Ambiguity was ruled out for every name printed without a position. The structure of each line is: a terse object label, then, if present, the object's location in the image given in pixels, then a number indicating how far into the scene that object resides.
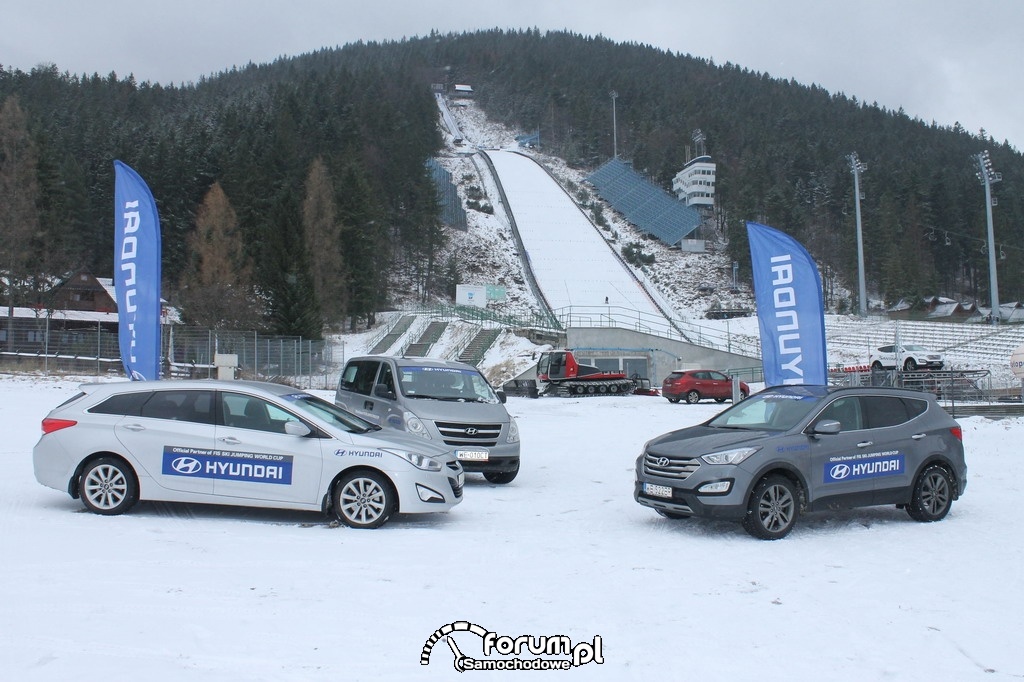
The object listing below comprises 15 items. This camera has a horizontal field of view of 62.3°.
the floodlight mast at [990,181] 54.94
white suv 39.91
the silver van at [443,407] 12.38
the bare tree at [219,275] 43.91
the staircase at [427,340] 47.91
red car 33.06
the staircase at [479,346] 45.22
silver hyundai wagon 9.05
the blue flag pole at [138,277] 17.72
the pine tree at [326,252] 53.69
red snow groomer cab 36.38
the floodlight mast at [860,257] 57.84
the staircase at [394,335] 49.55
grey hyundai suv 8.88
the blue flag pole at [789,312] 16.33
